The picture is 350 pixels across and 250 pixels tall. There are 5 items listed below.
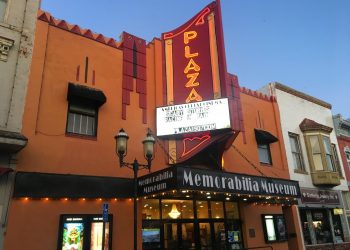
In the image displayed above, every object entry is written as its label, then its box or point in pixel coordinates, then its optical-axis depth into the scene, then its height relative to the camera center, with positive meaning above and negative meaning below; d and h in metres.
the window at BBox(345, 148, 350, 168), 24.33 +5.64
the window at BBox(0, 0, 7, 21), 11.85 +8.26
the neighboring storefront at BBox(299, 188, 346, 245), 18.92 +1.11
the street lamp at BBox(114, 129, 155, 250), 9.58 +2.70
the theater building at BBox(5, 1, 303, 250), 10.75 +3.48
